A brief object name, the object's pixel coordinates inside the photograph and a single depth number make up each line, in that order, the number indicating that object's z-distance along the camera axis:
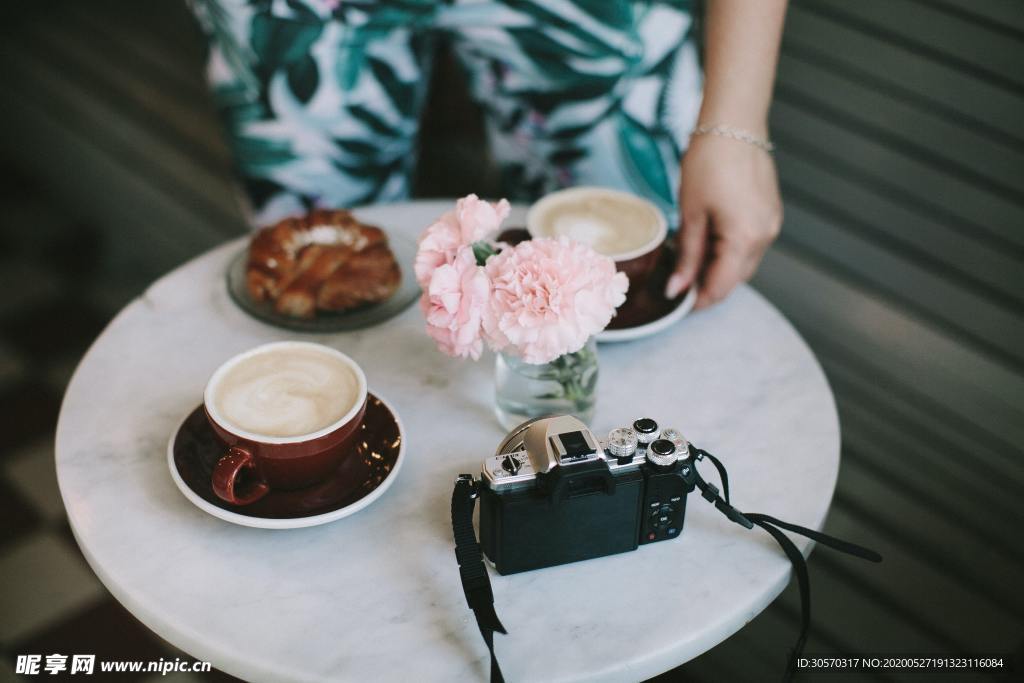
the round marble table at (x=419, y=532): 0.69
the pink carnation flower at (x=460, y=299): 0.71
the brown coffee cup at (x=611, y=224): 0.95
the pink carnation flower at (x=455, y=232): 0.72
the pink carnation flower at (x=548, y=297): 0.70
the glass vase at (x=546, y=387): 0.82
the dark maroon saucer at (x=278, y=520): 0.74
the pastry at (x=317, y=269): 1.00
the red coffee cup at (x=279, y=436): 0.72
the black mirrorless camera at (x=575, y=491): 0.69
